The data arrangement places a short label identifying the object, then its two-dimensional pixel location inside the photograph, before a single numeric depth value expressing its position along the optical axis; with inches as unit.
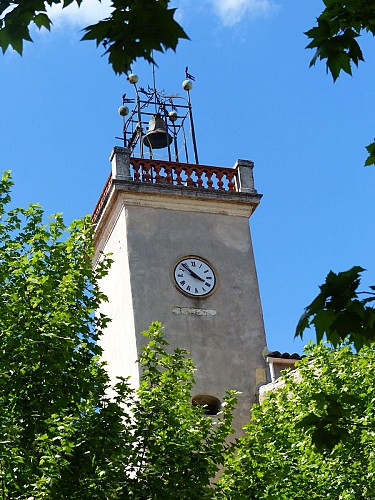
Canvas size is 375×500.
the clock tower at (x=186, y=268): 864.9
